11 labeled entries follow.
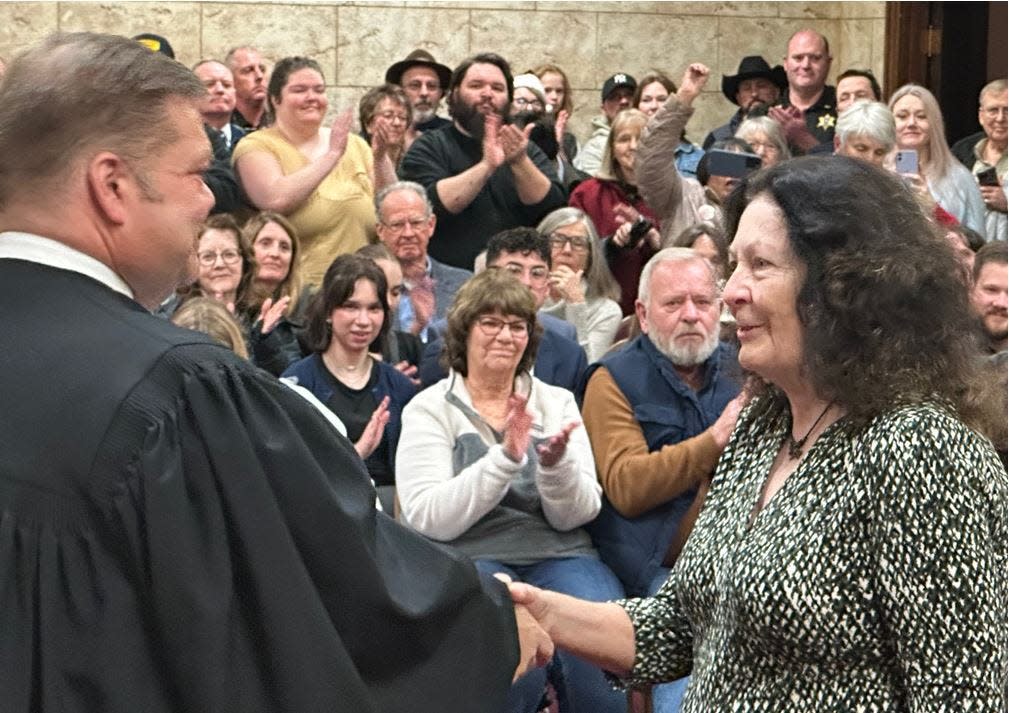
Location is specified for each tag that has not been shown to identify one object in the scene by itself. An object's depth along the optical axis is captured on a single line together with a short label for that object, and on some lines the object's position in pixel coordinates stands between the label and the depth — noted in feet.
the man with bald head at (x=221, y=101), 25.73
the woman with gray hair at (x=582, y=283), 22.65
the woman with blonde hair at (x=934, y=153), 25.09
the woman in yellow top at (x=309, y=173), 23.58
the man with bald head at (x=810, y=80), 29.86
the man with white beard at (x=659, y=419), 16.29
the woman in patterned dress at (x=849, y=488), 7.82
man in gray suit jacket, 23.02
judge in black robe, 6.75
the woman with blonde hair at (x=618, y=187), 26.22
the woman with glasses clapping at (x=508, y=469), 15.89
